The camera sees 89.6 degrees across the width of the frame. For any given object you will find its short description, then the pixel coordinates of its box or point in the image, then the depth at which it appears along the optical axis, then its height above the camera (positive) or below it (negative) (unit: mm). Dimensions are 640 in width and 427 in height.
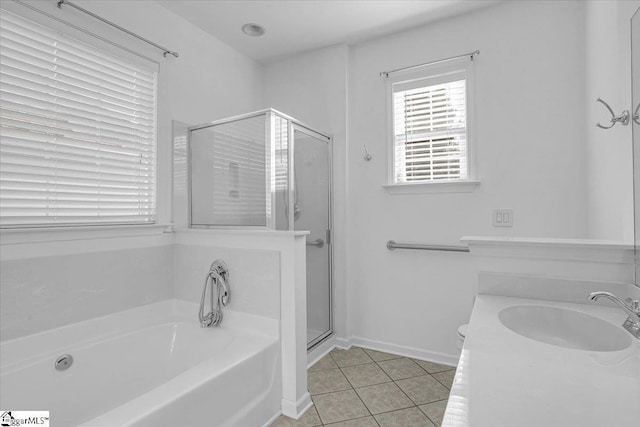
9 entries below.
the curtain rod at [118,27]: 1729 +1151
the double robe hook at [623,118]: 1307 +402
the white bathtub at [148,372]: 1330 -759
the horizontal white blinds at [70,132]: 1572 +475
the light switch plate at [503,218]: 2242 -15
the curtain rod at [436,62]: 2348 +1179
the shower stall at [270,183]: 2084 +235
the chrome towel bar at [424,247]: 2375 -238
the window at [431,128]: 2430 +689
